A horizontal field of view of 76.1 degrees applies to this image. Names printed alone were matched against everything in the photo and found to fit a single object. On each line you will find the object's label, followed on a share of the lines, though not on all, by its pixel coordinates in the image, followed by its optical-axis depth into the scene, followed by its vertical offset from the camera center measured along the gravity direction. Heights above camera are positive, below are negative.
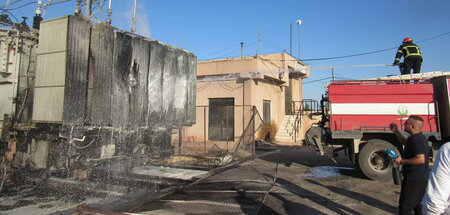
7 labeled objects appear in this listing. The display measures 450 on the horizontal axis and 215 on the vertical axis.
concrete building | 15.24 +1.68
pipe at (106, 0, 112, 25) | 8.88 +3.77
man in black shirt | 3.67 -0.52
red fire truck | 7.66 +0.45
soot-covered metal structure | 5.91 +0.65
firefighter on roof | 9.02 +2.29
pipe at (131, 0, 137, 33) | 10.05 +3.70
